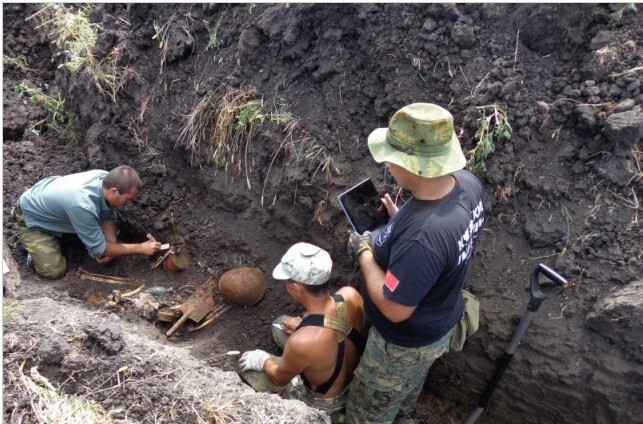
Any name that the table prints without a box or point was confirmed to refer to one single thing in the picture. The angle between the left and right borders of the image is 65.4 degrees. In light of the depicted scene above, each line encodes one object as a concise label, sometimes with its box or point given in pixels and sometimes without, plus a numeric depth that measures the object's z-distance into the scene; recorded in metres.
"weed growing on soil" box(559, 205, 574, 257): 3.30
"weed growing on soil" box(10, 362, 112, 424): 2.22
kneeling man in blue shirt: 3.92
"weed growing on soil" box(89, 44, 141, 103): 4.65
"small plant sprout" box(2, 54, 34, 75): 5.29
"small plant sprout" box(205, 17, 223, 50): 4.51
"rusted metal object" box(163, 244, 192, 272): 4.40
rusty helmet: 3.95
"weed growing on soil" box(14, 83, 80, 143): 5.07
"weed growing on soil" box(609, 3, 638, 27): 3.38
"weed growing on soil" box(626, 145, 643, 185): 3.22
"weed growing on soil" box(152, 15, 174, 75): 4.59
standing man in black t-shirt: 2.26
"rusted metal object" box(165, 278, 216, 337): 3.98
